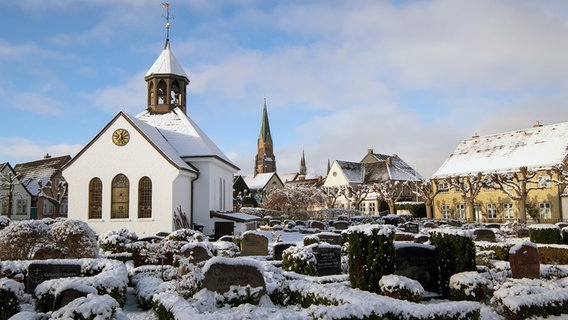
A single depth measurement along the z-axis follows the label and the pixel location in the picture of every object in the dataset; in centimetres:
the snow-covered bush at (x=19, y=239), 1556
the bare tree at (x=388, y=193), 5235
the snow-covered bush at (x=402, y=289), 1046
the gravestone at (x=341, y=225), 3559
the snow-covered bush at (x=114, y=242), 1956
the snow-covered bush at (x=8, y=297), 981
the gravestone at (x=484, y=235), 2394
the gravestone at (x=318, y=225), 3647
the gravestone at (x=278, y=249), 1805
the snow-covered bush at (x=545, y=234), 2142
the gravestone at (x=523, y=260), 1293
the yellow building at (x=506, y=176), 4097
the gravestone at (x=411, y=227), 3204
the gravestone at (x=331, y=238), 2020
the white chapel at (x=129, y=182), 2748
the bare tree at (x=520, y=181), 3744
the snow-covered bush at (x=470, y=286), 1136
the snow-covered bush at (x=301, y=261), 1424
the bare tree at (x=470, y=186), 4172
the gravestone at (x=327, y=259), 1490
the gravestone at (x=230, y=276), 997
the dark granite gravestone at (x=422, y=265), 1288
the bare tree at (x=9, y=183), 4004
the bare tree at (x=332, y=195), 6059
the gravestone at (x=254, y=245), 2048
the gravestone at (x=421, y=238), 2128
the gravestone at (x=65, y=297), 855
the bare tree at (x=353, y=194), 5625
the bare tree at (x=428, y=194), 4762
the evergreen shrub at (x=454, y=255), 1248
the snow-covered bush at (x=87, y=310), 749
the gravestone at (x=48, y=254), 1444
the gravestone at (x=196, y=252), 1324
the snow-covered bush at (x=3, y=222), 2284
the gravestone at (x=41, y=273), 1170
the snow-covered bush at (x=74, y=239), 1570
